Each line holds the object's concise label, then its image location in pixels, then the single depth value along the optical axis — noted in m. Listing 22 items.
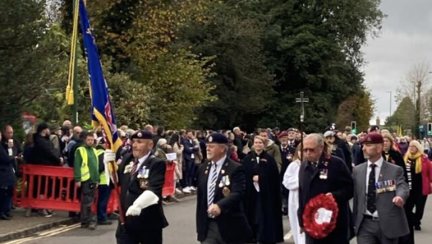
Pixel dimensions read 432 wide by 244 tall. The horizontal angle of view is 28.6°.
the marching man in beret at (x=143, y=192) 8.47
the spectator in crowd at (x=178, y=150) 23.50
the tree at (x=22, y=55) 18.09
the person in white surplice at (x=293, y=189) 12.52
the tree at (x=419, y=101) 89.88
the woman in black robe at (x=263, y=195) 13.75
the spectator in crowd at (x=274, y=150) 15.38
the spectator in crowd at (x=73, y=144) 17.05
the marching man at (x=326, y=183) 8.58
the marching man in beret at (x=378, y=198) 8.50
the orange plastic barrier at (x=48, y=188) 17.03
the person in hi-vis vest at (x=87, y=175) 16.17
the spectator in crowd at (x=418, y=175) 16.33
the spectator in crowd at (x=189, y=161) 25.25
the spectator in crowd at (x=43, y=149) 17.12
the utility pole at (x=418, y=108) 89.44
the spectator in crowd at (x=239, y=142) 28.09
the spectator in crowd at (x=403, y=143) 22.34
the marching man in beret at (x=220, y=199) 8.60
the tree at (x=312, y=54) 58.81
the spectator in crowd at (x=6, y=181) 16.27
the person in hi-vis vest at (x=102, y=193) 16.66
